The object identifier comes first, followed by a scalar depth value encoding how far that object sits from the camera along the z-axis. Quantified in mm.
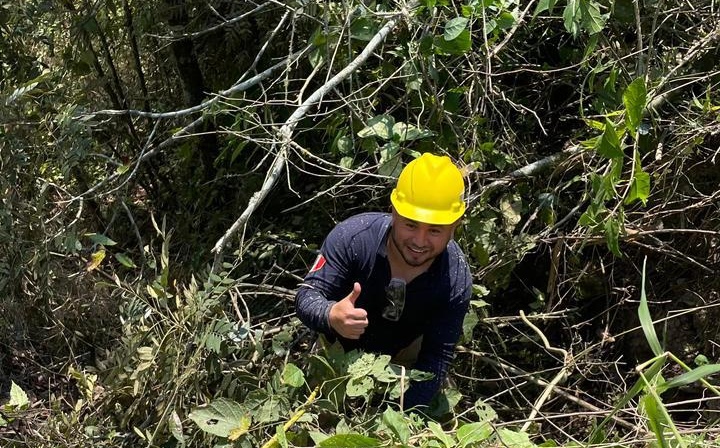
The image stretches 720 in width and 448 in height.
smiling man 2184
